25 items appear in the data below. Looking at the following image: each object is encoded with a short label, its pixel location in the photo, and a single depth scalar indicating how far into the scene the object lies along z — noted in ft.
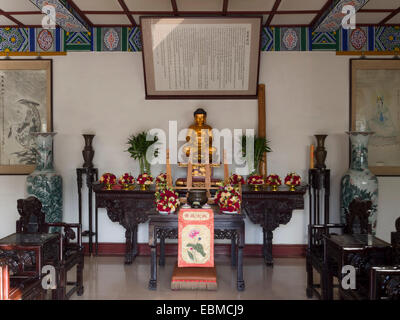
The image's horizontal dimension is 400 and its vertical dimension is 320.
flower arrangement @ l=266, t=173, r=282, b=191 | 16.19
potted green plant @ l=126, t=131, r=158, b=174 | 16.89
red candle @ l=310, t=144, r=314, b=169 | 16.23
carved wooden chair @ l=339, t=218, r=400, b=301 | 7.34
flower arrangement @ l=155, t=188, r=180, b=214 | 12.39
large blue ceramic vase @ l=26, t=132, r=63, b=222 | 16.06
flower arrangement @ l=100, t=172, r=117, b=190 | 16.07
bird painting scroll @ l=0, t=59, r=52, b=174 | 17.62
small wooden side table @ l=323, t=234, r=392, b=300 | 9.00
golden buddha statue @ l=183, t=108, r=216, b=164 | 16.78
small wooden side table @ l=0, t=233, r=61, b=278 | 9.18
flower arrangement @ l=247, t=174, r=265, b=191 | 15.99
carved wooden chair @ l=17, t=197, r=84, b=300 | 10.61
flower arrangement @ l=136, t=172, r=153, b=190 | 16.09
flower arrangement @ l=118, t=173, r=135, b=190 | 16.17
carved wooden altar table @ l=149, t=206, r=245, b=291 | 12.32
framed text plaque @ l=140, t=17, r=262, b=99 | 15.97
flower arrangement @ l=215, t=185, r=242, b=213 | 12.37
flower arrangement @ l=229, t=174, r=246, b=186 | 16.02
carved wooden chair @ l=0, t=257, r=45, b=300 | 7.21
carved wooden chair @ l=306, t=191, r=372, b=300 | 10.79
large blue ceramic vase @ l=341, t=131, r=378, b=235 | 15.35
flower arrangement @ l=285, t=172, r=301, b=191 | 15.97
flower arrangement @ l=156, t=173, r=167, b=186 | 15.99
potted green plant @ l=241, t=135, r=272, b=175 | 16.75
